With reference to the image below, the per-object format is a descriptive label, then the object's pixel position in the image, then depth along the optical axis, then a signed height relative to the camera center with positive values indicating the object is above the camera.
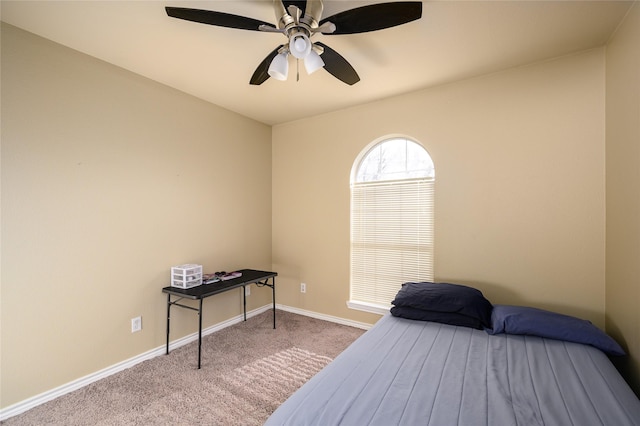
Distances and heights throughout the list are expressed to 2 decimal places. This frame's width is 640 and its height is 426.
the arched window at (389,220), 2.97 -0.07
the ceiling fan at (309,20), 1.48 +1.06
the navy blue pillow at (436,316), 2.07 -0.78
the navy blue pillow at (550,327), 1.73 -0.73
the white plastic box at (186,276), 2.66 -0.59
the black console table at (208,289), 2.44 -0.69
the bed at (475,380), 1.15 -0.81
